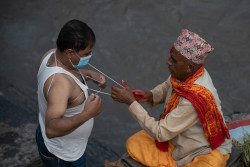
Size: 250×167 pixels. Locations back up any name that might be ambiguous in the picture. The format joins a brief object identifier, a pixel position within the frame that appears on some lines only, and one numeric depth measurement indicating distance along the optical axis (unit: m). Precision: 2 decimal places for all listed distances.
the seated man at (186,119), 5.20
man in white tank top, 4.61
